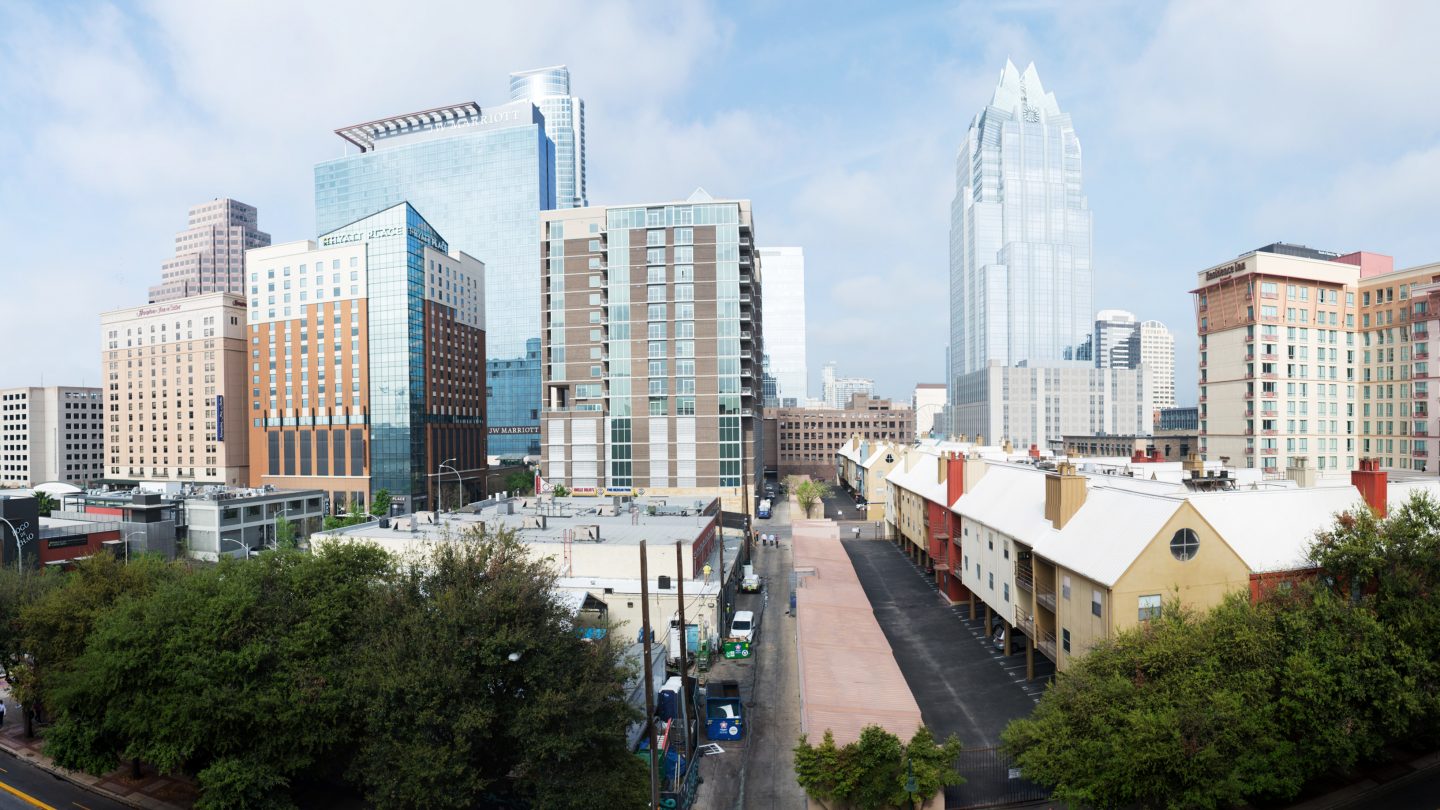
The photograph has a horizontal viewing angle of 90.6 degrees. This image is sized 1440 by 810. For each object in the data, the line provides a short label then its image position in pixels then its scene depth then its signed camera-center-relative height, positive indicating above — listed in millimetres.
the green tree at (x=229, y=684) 24453 -9617
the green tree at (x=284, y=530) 80562 -13531
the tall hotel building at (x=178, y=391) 127000 +4333
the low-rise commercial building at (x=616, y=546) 41688 -8692
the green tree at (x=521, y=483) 126900 -13249
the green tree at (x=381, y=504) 107838 -14077
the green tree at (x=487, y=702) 22297 -9484
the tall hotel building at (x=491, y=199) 190375 +57524
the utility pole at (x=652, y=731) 23083 -10710
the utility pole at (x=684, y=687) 28411 -11929
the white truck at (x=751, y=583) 60594 -15066
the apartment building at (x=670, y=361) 102000 +6803
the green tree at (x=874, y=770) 23125 -11960
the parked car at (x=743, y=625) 45219 -14278
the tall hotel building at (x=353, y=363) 113938 +8063
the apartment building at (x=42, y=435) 151000 -4136
